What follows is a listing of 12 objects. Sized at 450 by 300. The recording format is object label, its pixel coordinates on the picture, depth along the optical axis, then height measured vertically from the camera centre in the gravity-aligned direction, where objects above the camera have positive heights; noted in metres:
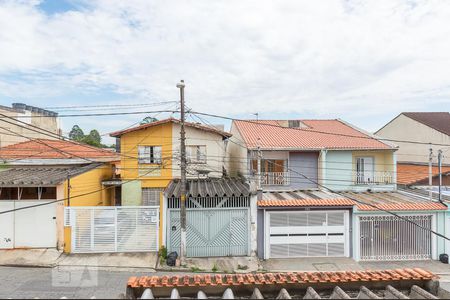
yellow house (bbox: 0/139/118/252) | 14.25 -2.30
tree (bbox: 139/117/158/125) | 20.19 +2.12
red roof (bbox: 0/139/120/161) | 20.00 -0.08
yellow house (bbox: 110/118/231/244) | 19.38 -0.63
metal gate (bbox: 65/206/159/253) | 14.27 -3.66
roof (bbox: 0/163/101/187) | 14.05 -1.25
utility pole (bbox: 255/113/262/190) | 15.87 -1.60
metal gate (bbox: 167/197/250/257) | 14.43 -3.58
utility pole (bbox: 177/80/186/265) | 13.51 -1.91
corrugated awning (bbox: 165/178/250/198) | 14.55 -1.89
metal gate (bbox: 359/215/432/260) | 14.80 -4.24
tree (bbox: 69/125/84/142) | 69.34 +4.73
